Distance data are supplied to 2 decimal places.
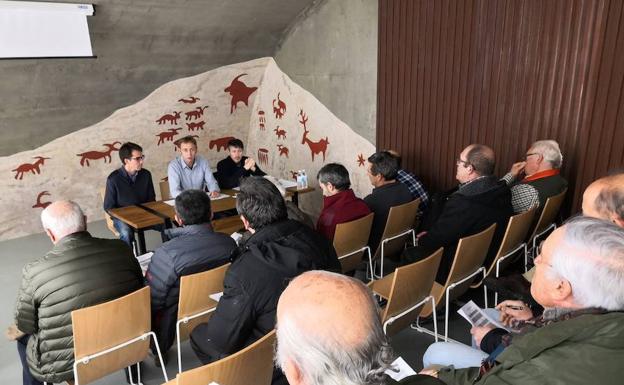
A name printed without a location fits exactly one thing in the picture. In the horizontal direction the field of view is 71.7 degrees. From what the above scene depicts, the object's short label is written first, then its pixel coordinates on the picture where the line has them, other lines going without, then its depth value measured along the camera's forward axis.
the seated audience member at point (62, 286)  1.98
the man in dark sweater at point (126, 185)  4.00
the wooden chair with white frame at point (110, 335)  1.89
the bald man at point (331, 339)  0.87
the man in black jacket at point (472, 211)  2.84
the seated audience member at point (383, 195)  3.47
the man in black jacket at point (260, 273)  1.79
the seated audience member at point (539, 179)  3.15
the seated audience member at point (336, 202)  3.19
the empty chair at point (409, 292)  2.10
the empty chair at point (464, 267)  2.46
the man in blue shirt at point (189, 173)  4.25
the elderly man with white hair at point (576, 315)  1.07
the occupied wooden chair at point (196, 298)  2.16
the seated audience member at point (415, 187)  3.87
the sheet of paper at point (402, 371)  1.74
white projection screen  3.74
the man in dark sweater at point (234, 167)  4.78
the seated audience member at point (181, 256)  2.29
